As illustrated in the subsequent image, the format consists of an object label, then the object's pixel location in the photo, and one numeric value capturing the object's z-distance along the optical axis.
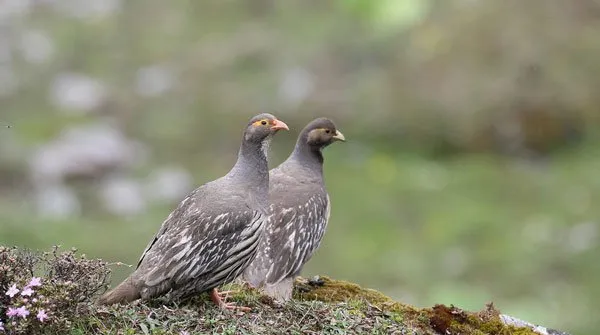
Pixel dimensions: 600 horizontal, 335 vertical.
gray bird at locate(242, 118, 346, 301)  21.70
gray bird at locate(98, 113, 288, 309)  18.34
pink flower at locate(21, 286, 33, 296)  15.04
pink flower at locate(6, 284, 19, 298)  15.06
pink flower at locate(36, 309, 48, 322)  14.83
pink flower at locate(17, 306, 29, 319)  14.84
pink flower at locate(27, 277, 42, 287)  15.25
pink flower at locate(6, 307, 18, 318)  14.84
